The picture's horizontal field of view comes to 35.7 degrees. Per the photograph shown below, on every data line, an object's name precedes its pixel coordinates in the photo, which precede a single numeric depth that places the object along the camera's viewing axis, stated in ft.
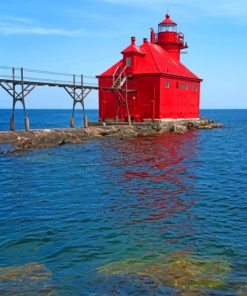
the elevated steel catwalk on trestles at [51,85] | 96.48
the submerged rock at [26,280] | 21.83
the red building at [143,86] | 134.31
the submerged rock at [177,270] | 22.90
